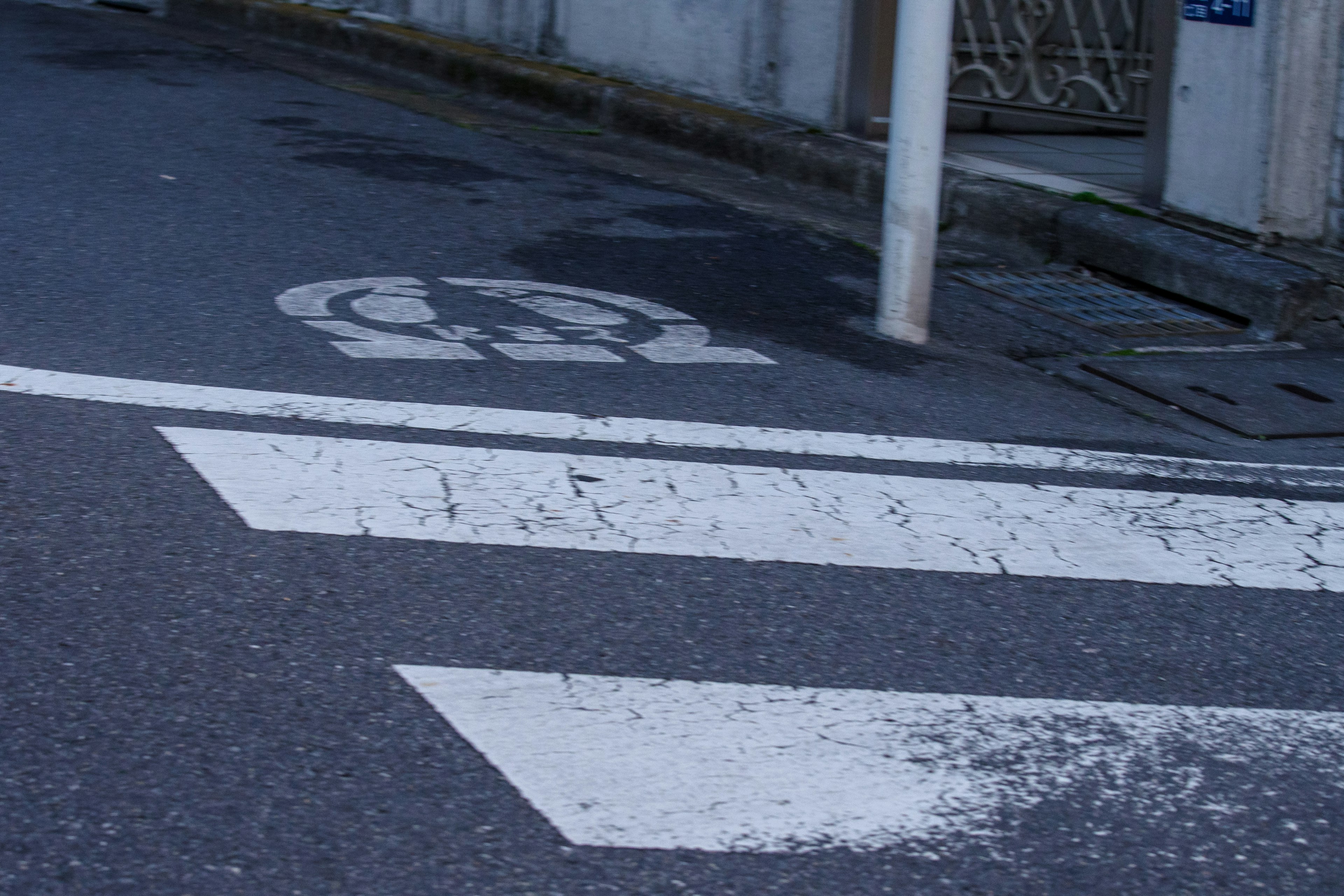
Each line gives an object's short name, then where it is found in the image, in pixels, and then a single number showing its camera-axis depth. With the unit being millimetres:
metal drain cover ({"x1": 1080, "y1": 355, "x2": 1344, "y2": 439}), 10656
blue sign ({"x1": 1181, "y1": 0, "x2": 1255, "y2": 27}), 13773
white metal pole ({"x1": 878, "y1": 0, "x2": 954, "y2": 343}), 11289
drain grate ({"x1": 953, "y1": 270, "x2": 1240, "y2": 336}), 12937
